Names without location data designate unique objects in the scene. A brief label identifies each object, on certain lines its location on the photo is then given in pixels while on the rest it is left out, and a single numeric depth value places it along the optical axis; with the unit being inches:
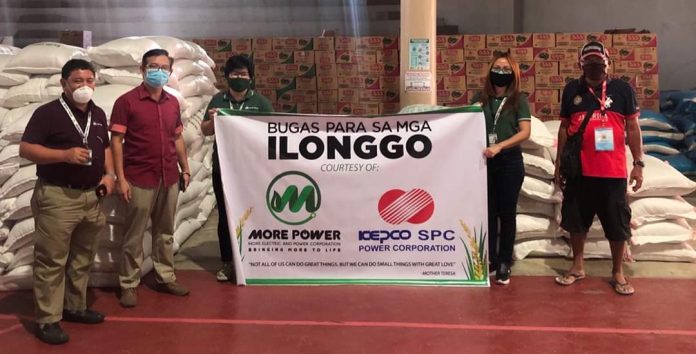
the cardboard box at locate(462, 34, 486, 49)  309.0
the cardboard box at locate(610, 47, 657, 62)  307.7
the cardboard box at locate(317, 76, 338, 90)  322.7
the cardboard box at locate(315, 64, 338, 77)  322.0
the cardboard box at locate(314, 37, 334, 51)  320.5
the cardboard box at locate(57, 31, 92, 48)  285.3
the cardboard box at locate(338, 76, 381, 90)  314.3
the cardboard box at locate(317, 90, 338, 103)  324.5
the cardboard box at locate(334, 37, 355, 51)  313.5
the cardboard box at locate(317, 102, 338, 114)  327.3
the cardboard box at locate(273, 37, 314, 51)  321.7
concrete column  232.5
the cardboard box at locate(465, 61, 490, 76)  309.4
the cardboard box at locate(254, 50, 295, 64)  323.9
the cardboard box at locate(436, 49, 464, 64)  309.4
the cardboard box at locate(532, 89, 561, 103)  310.3
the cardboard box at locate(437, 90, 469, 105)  310.8
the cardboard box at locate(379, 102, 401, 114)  317.1
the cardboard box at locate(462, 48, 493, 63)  309.4
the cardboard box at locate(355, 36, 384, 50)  312.0
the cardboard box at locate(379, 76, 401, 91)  314.0
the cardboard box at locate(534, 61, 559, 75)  309.1
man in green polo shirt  159.6
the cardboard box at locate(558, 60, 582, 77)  308.5
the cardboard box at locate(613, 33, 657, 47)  307.7
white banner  158.6
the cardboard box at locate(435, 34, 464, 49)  308.7
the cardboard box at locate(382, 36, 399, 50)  311.4
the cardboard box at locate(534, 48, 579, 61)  307.4
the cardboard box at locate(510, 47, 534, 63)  310.0
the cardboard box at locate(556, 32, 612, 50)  305.9
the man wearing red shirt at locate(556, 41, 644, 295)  150.6
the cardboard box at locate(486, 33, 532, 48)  308.8
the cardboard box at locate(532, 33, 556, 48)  307.7
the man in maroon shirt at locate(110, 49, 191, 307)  145.1
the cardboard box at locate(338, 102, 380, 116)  318.0
